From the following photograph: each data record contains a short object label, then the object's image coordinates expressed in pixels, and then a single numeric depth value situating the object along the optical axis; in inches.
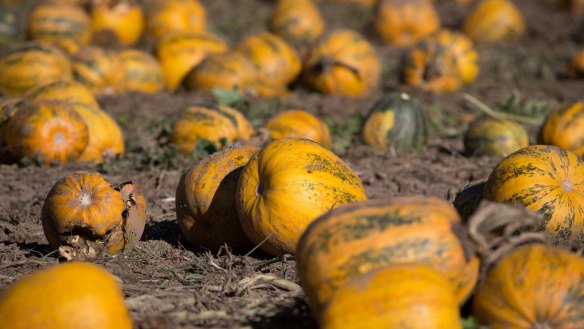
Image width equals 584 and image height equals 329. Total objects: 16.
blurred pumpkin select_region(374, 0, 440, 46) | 1066.1
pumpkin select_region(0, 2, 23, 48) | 980.1
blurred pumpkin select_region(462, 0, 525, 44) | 1077.1
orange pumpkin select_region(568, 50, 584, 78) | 906.1
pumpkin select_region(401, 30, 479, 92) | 830.5
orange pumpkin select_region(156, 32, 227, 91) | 841.5
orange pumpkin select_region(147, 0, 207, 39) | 1002.1
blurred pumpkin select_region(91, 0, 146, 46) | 967.0
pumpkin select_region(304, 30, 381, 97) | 822.5
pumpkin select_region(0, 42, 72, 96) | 724.7
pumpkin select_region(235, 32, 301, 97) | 831.1
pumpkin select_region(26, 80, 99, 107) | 603.5
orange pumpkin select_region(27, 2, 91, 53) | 911.0
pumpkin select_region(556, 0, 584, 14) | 1244.5
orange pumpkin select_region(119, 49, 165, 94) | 804.0
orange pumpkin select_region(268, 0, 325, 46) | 1047.6
